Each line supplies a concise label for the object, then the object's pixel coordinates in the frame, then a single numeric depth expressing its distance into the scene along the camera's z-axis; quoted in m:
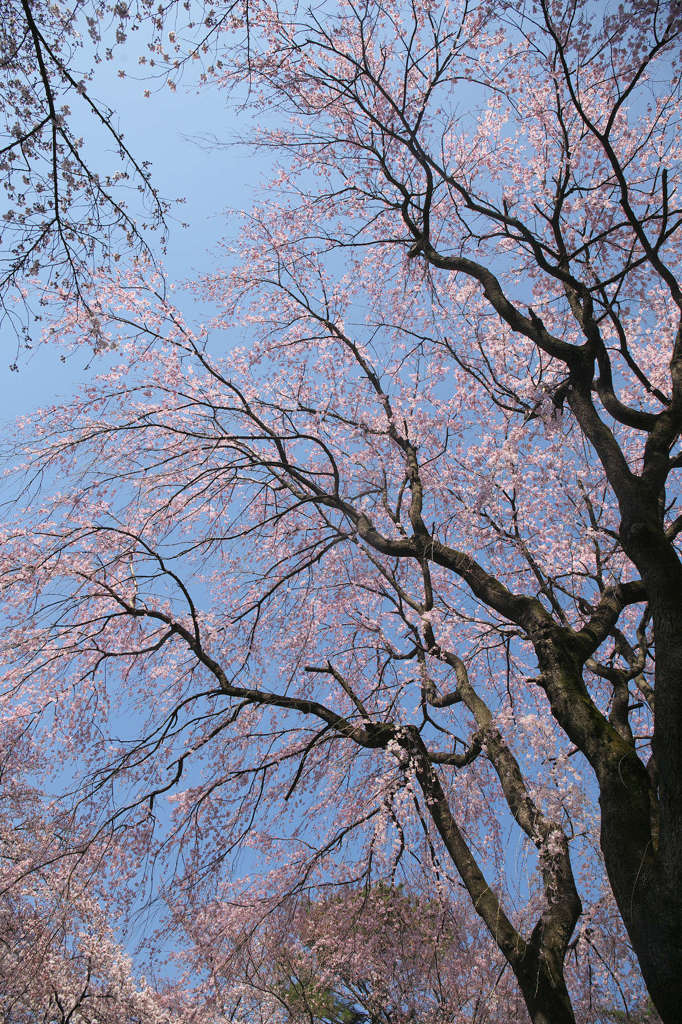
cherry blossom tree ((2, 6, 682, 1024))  4.10
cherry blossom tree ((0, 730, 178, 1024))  8.77
